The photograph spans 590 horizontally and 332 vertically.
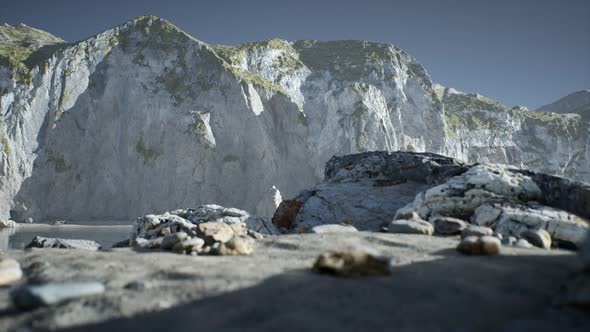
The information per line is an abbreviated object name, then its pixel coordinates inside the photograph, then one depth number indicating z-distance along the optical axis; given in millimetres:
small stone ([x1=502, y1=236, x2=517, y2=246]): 4586
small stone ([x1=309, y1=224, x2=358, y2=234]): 5984
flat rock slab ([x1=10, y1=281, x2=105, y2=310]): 2275
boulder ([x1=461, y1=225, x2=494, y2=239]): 5109
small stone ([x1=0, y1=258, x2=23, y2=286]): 2909
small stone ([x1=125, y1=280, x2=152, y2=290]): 2650
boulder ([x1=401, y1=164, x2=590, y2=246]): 5680
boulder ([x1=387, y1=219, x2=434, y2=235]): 5699
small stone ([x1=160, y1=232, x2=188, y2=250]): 4703
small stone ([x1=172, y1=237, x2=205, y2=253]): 4398
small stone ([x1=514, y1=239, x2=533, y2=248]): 4449
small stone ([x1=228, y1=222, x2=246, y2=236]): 5644
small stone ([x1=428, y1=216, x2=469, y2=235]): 5852
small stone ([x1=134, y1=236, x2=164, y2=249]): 4969
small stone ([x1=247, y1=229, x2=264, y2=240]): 5785
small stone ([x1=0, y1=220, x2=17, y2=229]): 36344
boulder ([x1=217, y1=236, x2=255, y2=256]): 4170
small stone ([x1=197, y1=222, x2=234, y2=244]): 4753
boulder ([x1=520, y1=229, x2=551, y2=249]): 4784
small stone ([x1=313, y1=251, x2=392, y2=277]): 2965
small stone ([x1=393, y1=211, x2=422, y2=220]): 6712
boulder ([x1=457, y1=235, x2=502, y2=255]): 3754
